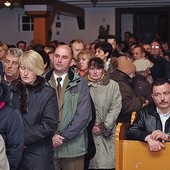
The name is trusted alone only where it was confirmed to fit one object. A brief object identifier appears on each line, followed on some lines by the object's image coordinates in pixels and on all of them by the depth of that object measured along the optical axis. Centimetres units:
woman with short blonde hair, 345
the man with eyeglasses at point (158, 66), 706
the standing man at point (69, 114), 406
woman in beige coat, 470
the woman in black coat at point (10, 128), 301
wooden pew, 346
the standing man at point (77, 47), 607
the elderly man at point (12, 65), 439
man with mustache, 373
